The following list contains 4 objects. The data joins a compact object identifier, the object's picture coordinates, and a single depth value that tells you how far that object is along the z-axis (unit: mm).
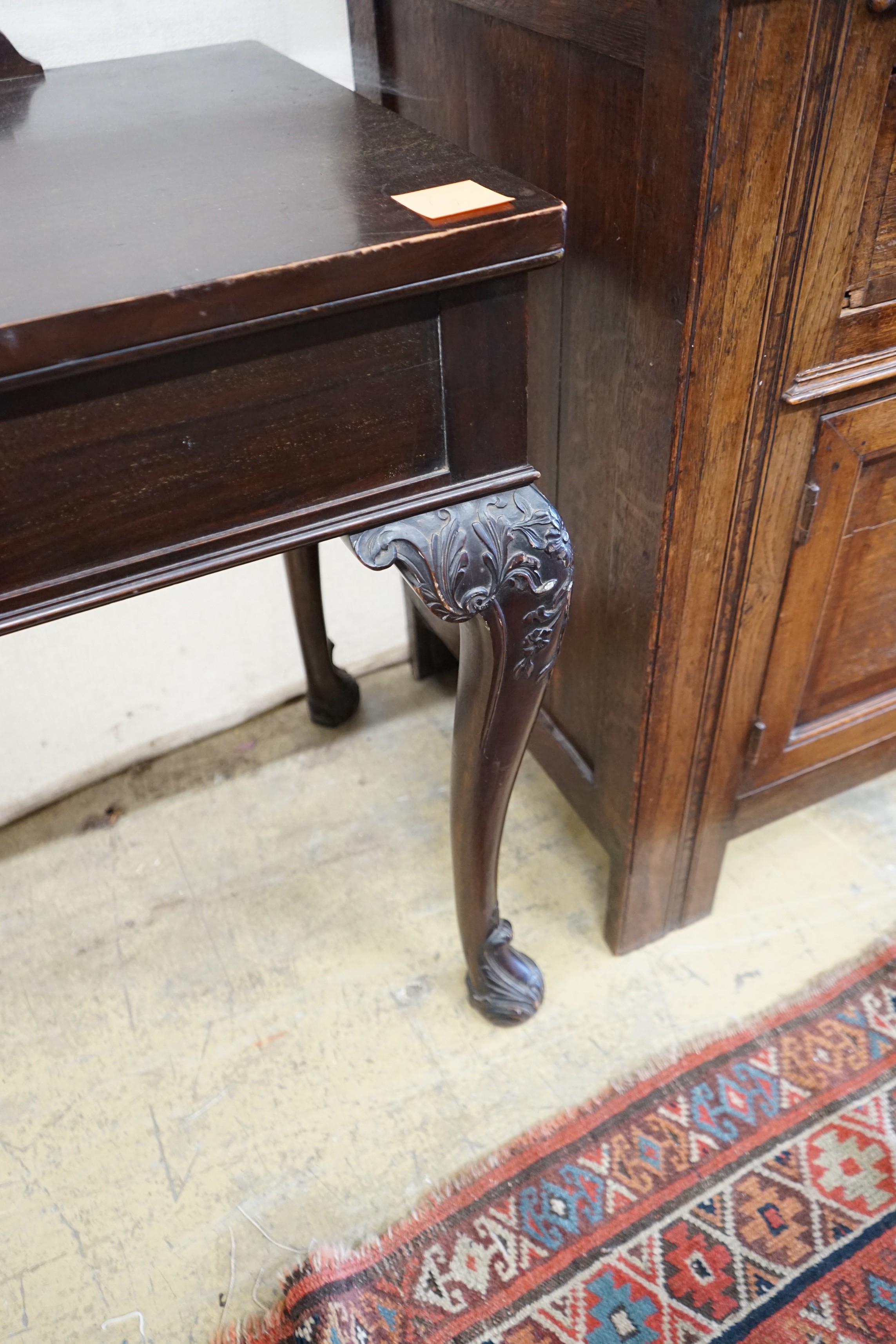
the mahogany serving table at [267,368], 539
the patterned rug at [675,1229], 836
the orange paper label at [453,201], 583
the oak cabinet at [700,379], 648
